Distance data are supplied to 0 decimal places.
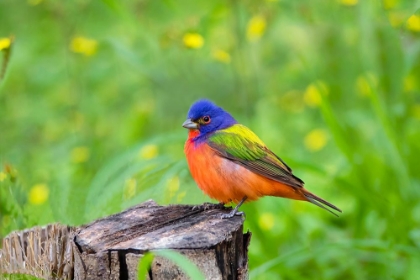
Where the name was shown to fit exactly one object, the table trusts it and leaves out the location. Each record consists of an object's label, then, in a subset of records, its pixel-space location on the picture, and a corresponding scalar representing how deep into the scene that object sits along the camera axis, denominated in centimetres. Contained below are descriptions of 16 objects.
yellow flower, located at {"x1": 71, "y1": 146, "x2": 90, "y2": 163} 1162
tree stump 509
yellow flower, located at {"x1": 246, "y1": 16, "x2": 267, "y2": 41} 1111
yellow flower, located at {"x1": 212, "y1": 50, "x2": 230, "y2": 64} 1080
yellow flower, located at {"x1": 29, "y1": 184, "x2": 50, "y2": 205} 1027
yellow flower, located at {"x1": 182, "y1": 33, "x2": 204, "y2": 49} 977
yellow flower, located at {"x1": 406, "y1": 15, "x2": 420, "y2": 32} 1006
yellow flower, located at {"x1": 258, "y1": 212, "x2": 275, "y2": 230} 946
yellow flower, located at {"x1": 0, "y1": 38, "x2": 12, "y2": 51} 644
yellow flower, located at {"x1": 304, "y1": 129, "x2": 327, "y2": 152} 1231
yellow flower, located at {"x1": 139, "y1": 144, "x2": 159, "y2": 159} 1012
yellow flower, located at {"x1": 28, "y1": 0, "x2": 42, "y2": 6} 1139
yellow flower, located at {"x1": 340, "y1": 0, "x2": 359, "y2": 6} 1027
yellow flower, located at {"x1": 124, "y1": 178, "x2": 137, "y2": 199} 775
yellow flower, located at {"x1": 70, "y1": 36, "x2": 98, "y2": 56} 1126
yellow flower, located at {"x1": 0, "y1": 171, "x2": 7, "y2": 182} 694
